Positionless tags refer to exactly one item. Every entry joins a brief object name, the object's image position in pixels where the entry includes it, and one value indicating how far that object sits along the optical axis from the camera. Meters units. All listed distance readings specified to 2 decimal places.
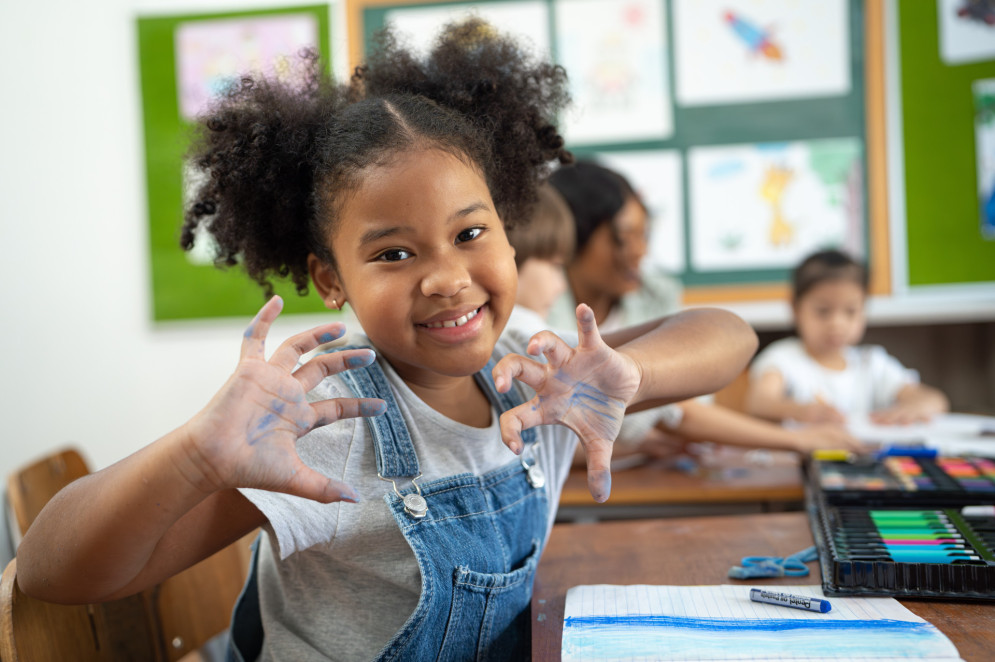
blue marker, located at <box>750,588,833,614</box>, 0.68
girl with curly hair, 0.61
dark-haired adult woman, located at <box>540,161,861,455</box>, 1.95
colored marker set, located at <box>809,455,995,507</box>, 0.93
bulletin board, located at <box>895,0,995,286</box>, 2.64
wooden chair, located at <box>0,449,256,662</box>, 0.70
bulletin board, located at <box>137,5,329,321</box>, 2.94
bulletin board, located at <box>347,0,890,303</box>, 2.71
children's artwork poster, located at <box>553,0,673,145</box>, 2.79
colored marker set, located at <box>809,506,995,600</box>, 0.70
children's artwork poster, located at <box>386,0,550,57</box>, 2.83
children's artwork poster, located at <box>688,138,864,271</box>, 2.72
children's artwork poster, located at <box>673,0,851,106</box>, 2.70
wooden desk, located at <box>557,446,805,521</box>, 1.33
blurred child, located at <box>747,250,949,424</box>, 2.33
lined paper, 0.60
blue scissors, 0.82
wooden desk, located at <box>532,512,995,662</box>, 0.66
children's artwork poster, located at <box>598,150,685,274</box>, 2.81
